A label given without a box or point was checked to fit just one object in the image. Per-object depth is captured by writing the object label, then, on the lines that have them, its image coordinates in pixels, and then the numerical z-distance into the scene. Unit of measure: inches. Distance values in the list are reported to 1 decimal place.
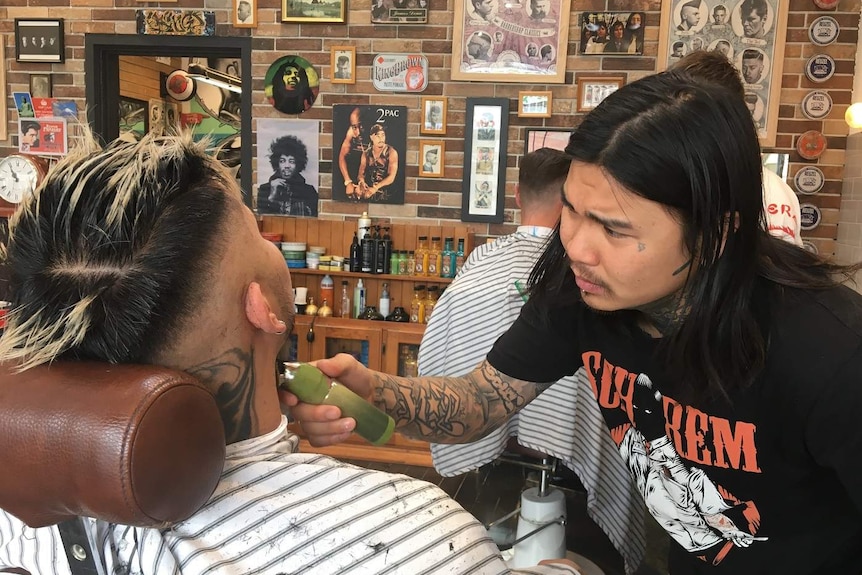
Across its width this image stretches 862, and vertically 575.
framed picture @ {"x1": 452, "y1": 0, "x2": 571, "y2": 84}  141.0
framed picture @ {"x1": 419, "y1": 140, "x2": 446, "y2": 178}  147.9
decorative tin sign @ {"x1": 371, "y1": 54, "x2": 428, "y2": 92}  145.6
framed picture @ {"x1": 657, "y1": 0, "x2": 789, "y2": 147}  135.6
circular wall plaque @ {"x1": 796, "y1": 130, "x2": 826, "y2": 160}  136.3
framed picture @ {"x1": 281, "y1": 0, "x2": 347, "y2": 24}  146.0
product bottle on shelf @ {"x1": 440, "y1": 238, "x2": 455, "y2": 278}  146.7
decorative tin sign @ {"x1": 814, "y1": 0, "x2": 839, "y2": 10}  132.7
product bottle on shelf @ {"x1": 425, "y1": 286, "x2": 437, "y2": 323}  147.6
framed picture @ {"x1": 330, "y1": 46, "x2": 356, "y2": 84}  147.3
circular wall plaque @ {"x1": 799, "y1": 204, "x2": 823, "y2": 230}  138.6
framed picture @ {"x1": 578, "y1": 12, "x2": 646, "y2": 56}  138.9
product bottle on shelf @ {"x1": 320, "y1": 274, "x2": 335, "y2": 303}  151.5
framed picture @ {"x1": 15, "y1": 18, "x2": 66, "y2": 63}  154.7
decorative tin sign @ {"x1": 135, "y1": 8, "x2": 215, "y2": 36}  150.7
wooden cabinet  143.1
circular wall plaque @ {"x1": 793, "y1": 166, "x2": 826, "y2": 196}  137.7
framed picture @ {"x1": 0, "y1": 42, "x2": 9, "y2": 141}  157.9
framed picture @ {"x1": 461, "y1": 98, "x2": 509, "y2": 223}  144.6
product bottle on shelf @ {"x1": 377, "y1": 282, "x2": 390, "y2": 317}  150.4
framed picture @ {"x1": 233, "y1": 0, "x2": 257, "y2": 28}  148.2
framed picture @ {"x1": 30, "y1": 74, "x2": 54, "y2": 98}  156.9
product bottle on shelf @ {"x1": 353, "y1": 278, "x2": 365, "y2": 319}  151.6
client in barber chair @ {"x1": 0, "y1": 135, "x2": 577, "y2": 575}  31.6
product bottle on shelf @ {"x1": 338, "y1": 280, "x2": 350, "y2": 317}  152.5
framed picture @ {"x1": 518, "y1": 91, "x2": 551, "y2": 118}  142.5
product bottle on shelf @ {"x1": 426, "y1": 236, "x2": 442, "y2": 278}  147.6
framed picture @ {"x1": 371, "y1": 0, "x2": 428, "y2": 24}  143.8
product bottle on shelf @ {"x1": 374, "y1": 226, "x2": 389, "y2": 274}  147.5
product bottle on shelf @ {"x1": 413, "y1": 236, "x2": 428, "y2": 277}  147.3
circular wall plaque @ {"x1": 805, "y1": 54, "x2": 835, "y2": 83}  134.6
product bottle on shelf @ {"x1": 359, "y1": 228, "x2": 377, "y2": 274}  147.9
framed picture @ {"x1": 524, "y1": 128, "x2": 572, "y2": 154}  143.0
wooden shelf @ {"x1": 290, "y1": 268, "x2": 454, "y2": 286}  146.6
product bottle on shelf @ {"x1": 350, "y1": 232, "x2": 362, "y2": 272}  148.9
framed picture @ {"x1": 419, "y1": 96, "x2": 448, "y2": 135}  145.8
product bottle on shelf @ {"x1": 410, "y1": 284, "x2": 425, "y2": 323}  147.8
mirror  151.5
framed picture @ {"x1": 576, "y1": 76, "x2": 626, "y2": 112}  140.8
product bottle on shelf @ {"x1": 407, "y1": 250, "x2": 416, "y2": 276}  148.3
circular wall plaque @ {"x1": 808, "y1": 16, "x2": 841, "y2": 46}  133.6
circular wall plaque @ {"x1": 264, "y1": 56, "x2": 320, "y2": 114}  149.2
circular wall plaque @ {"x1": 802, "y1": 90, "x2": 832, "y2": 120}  135.7
